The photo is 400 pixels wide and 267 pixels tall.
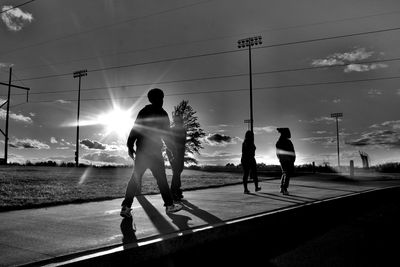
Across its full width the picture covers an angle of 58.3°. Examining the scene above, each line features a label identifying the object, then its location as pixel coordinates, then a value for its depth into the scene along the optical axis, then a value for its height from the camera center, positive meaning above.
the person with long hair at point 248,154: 10.55 +0.55
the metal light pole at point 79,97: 48.87 +10.78
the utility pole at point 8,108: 44.77 +8.76
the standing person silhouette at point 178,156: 7.95 +0.37
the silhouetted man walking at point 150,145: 5.62 +0.44
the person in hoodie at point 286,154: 10.21 +0.53
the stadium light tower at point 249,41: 41.96 +15.56
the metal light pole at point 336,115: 73.06 +11.64
